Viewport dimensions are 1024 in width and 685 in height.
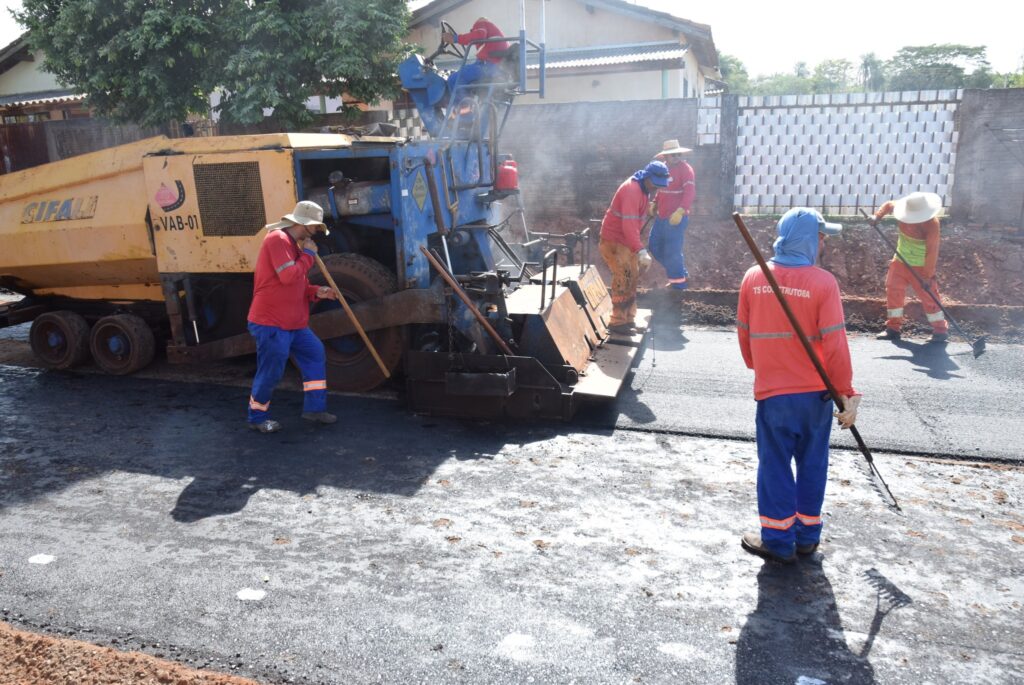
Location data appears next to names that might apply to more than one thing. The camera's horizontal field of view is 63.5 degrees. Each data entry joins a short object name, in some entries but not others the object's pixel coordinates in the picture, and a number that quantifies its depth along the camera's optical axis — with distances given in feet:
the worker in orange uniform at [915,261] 24.22
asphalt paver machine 18.97
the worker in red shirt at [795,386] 12.03
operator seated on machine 22.24
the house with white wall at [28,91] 61.62
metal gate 50.55
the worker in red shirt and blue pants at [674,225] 29.37
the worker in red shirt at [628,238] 22.97
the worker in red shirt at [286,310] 17.94
